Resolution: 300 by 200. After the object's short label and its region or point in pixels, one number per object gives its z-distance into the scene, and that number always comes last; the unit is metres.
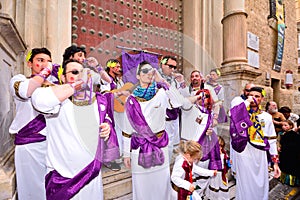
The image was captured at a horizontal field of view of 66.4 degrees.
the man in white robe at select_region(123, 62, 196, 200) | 2.13
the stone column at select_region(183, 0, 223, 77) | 5.30
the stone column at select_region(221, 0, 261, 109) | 5.21
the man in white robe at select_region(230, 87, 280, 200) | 2.85
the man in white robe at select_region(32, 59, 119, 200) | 1.48
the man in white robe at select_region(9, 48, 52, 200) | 1.81
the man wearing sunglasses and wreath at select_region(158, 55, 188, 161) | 2.71
